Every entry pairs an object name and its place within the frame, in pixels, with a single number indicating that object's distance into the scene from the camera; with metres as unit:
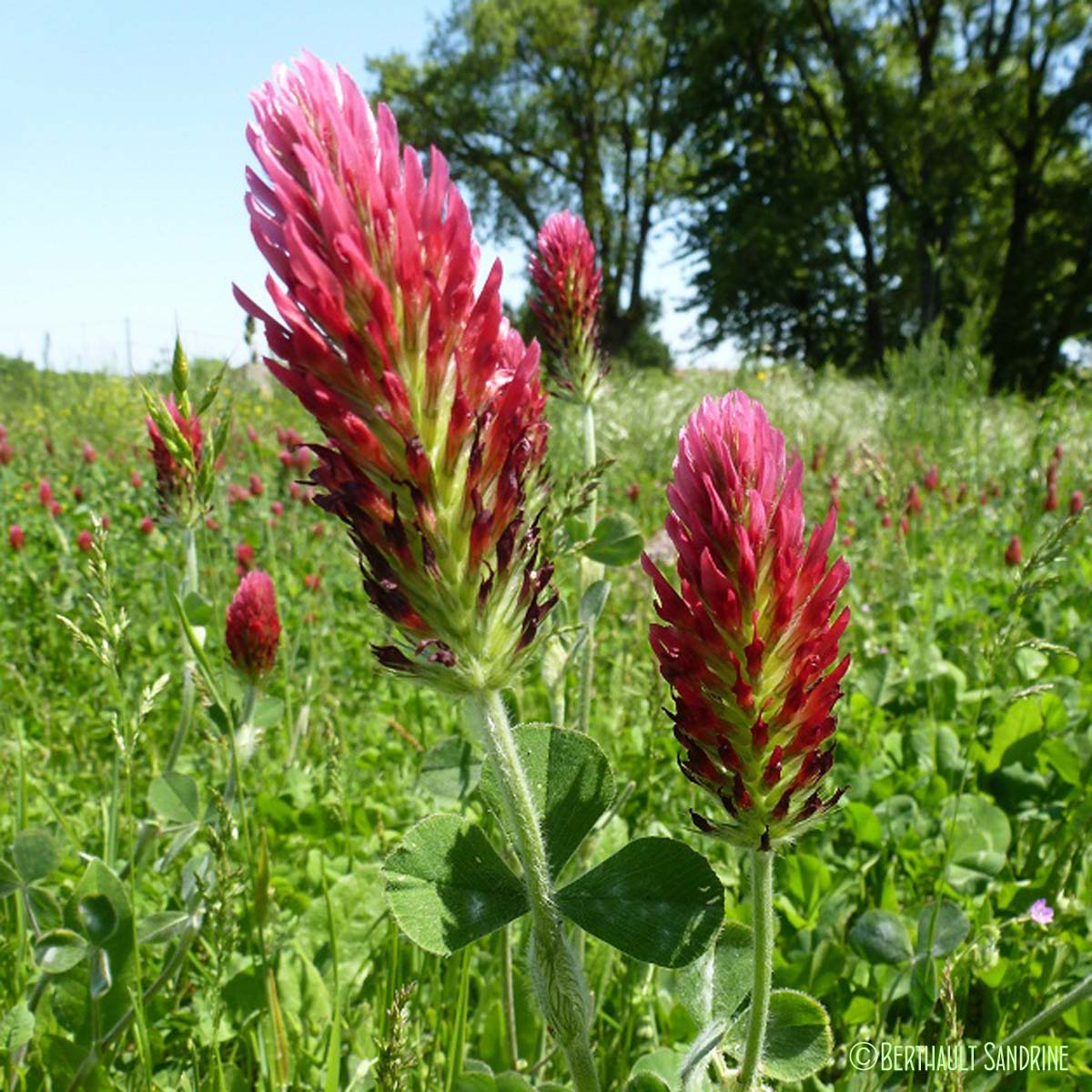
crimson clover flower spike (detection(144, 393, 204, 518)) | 0.22
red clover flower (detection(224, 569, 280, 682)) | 0.19
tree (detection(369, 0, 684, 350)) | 23.10
